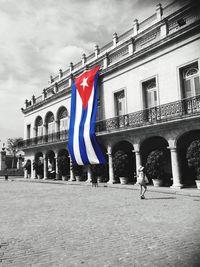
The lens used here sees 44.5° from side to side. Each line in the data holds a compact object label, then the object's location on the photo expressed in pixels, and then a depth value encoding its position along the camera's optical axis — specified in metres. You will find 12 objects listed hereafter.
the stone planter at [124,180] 18.17
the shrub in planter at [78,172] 22.72
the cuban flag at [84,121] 19.27
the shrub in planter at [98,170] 19.39
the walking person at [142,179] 10.83
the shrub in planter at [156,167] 15.59
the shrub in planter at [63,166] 24.24
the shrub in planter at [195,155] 13.27
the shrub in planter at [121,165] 17.88
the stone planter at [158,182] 15.94
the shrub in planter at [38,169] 29.50
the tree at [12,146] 79.81
